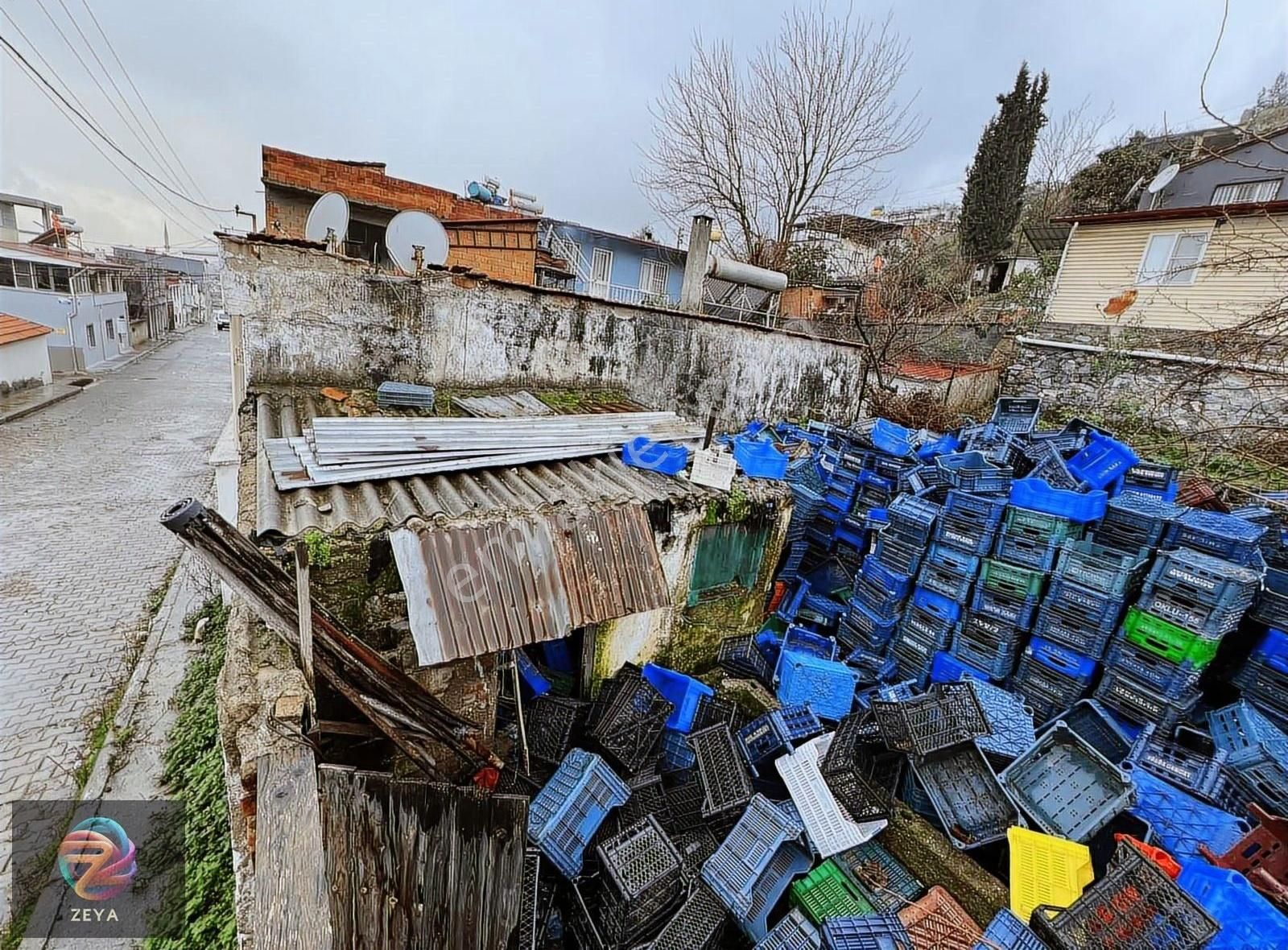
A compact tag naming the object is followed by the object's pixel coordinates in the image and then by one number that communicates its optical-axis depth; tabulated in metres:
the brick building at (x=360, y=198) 13.16
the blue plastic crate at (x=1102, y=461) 5.41
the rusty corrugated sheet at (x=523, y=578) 3.69
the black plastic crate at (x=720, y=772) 4.23
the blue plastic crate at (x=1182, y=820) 3.62
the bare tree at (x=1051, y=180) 24.28
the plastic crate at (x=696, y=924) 3.60
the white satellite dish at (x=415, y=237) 7.78
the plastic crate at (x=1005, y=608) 5.19
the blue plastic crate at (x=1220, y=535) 4.40
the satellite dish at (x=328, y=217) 7.45
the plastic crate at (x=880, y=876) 3.73
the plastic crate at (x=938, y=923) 3.44
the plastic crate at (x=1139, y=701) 4.51
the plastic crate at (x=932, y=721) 4.14
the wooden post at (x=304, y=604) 2.55
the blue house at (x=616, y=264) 20.20
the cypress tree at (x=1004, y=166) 20.55
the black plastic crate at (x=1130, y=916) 2.86
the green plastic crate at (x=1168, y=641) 4.37
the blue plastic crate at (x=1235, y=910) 2.87
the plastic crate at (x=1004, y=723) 4.40
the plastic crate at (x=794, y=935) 3.49
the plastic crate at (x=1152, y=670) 4.42
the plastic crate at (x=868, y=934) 3.22
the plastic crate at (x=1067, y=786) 3.79
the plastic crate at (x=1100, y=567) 4.68
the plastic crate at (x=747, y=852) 3.74
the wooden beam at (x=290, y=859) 2.14
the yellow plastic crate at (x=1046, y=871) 3.40
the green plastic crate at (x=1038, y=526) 5.00
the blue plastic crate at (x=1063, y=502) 4.86
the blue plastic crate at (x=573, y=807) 4.04
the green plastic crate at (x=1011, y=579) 5.11
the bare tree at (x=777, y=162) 17.41
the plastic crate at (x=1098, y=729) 4.48
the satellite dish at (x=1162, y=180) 14.22
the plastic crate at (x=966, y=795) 3.98
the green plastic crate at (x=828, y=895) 3.66
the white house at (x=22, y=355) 17.78
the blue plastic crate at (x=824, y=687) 4.99
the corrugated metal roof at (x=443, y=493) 3.84
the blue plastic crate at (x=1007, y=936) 3.05
